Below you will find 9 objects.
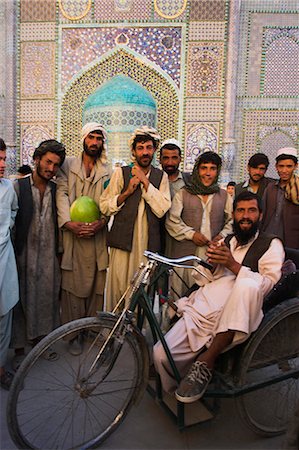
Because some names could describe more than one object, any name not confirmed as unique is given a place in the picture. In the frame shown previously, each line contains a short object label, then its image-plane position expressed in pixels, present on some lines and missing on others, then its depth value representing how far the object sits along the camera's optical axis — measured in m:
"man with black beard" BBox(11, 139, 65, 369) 2.39
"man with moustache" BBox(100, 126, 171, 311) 2.45
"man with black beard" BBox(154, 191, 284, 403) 1.65
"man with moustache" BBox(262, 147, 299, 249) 3.05
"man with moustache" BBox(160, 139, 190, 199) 3.02
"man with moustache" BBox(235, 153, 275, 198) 3.35
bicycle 1.62
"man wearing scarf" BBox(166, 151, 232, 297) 2.65
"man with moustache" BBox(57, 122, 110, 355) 2.60
